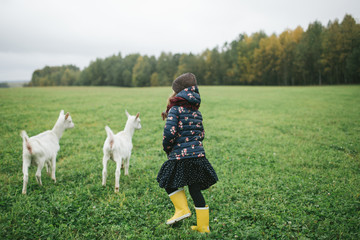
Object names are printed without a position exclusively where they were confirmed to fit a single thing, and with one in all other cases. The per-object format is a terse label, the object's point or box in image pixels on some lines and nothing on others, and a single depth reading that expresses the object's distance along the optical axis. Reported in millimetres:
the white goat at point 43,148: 5047
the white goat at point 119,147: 5350
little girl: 3785
